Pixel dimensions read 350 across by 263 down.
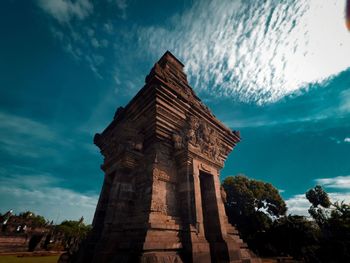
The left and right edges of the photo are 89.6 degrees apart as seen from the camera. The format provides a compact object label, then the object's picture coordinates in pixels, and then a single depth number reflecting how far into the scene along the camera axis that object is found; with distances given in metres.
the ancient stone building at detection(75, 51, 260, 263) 4.11
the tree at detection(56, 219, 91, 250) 45.80
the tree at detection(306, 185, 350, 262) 11.96
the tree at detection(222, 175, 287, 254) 25.02
